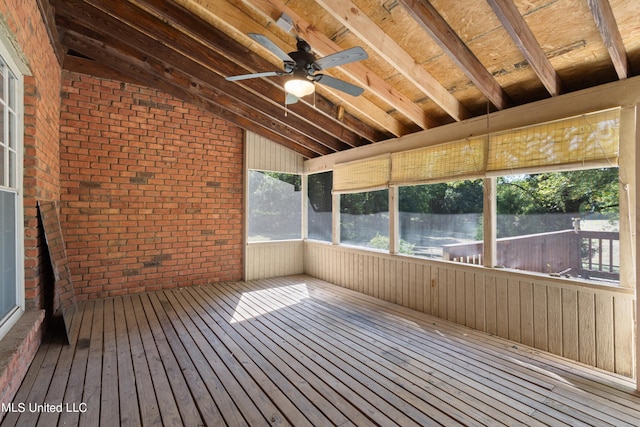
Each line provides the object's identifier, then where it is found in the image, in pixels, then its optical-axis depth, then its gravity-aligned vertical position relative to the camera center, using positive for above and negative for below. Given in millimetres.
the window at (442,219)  3705 -48
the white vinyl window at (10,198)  2324 +141
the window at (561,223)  2744 -72
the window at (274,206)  5984 +196
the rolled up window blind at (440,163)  3596 +708
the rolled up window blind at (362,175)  4781 +706
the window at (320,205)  6039 +213
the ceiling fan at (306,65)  2268 +1226
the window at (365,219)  4906 -59
